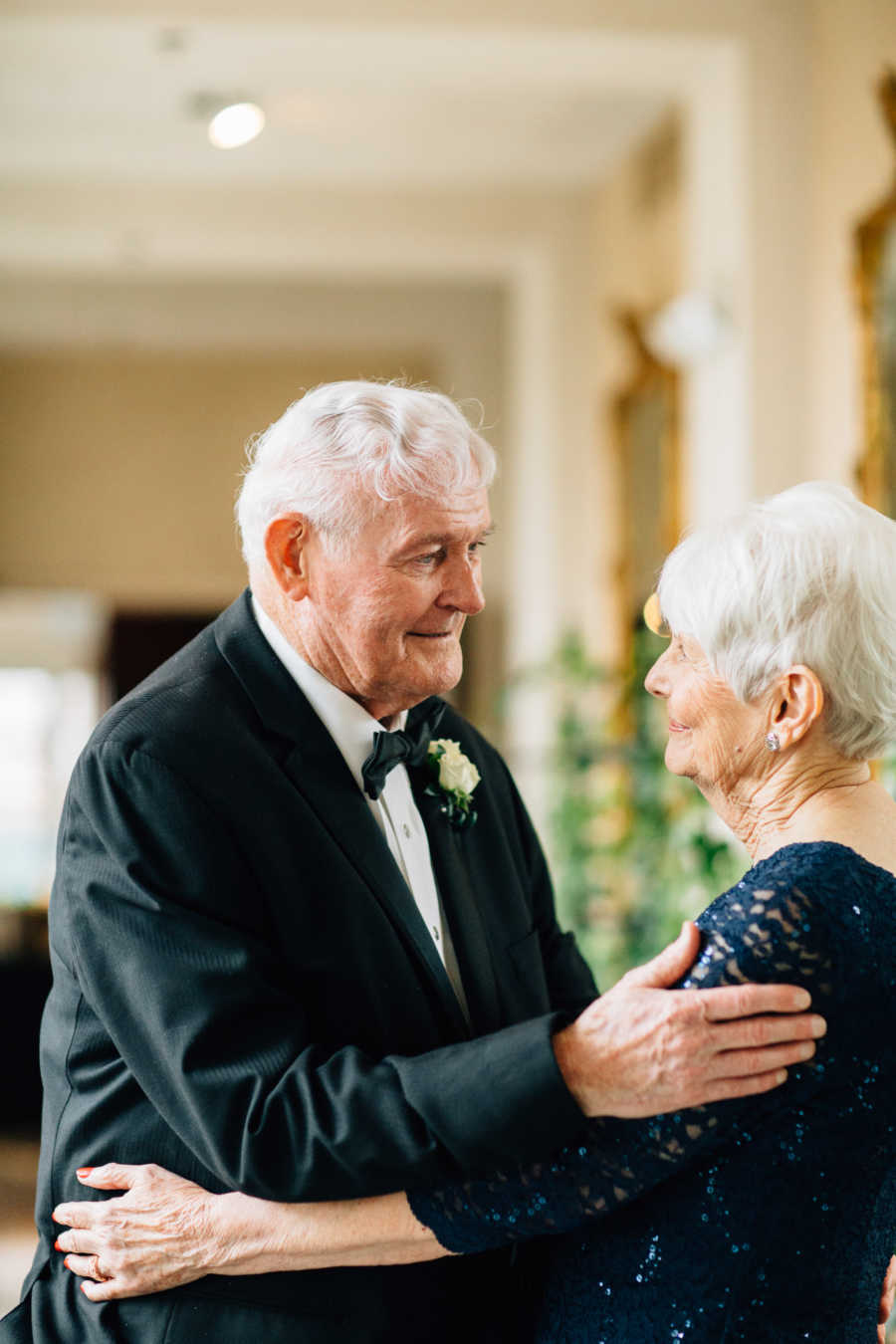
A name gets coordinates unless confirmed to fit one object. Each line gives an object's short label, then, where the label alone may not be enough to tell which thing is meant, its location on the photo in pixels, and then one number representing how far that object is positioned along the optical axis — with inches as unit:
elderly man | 53.6
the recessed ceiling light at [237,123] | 182.5
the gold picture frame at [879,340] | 150.0
